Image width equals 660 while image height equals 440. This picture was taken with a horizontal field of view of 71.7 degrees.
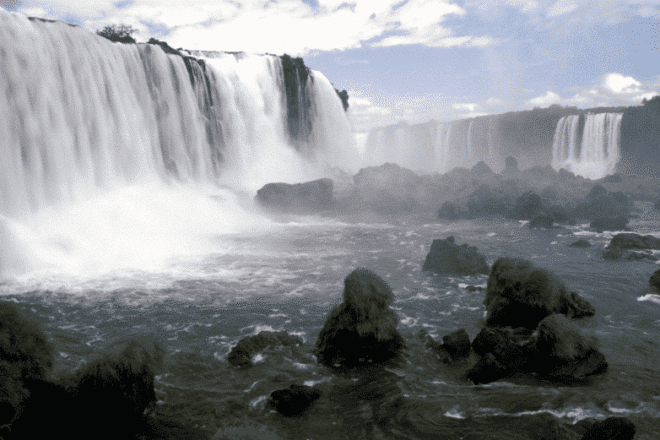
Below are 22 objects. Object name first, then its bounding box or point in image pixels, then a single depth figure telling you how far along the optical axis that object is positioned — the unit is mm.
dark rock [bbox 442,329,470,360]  8023
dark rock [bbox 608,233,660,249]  16406
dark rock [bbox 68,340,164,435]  5770
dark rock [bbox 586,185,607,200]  27844
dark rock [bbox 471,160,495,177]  36531
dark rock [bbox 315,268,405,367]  7957
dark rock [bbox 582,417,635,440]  5238
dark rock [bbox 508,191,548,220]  24188
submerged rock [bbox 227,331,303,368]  8031
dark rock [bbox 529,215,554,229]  21688
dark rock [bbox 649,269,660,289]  11898
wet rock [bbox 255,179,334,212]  27047
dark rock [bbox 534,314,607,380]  7173
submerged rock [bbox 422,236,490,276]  13758
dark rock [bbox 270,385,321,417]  6484
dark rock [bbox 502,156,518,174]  39188
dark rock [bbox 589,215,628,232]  20922
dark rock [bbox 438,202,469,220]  25469
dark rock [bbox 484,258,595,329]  8979
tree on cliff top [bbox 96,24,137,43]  39188
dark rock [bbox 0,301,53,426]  5207
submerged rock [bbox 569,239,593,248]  17453
